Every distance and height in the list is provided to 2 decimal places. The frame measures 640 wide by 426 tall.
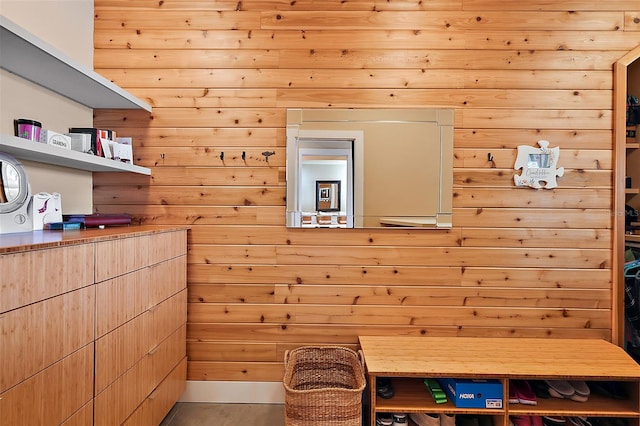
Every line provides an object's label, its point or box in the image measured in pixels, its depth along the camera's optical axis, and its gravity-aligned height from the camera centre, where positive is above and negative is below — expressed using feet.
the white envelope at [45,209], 5.26 -0.01
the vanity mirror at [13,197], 4.86 +0.17
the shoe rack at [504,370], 5.64 -2.56
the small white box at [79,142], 5.68 +1.09
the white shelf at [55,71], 4.31 +2.06
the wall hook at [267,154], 7.22 +1.17
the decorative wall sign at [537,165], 7.09 +0.98
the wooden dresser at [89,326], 3.28 -1.41
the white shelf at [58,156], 4.25 +0.78
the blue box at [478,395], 5.74 -2.99
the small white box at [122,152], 6.39 +1.07
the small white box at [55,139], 5.08 +1.04
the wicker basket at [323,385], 5.49 -3.05
